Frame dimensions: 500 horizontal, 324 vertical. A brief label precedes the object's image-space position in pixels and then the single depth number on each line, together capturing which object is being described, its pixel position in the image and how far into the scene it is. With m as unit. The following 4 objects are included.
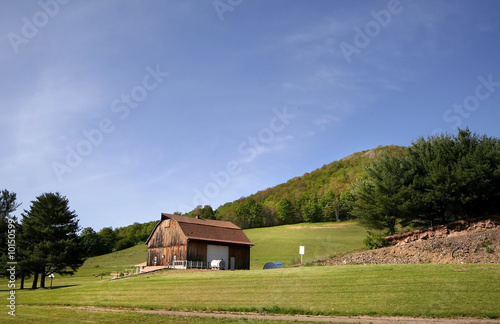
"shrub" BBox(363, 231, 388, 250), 31.30
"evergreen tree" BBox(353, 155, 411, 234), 33.78
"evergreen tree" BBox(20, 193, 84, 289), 35.19
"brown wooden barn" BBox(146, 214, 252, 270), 41.09
